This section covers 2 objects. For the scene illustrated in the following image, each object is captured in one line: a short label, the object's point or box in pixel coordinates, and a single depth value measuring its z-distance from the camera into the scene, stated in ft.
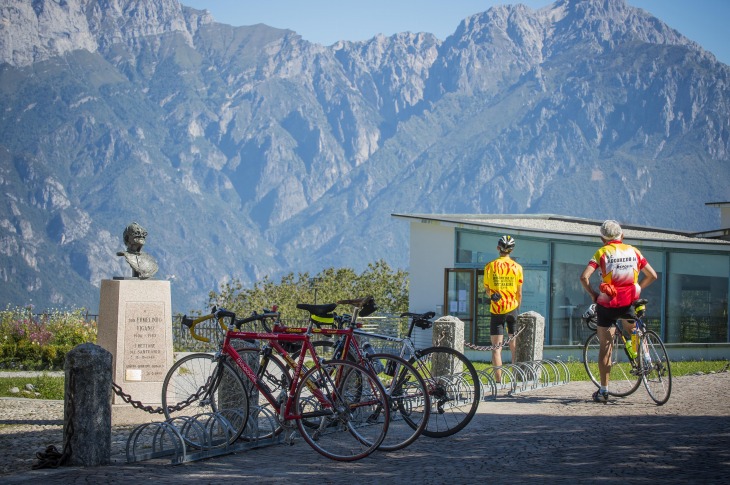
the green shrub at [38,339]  70.95
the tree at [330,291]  186.09
